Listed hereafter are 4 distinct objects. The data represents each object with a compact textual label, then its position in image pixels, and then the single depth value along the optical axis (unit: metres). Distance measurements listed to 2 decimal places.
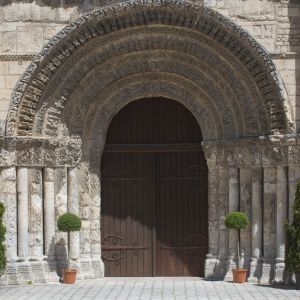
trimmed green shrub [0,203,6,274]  13.74
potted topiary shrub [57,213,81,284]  14.38
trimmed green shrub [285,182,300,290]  13.67
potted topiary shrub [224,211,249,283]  14.31
